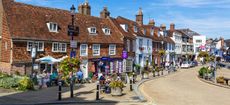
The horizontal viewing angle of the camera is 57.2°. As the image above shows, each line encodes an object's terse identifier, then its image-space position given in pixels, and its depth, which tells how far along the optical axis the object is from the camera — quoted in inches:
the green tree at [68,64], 489.3
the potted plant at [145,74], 979.5
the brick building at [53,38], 720.1
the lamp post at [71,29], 489.2
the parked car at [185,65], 1628.8
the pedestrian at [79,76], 745.6
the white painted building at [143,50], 1298.7
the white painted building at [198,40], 2463.2
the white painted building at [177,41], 1952.7
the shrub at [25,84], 558.6
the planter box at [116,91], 524.2
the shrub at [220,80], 841.8
